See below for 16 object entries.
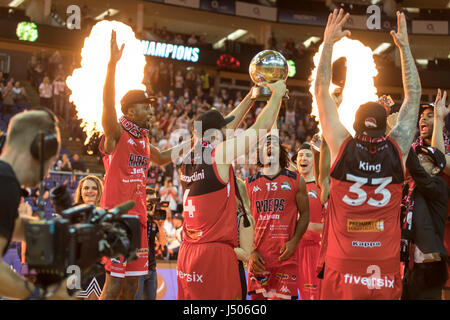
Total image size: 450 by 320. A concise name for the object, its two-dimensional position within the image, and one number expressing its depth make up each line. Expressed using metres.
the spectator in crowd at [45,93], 19.00
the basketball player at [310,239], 6.59
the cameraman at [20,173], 3.10
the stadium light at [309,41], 35.04
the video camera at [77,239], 2.96
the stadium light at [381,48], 36.38
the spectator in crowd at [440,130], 5.27
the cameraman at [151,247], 7.03
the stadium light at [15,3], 27.83
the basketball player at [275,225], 6.11
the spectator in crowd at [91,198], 6.95
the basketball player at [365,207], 4.06
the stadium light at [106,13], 29.83
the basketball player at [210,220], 4.69
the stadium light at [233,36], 35.03
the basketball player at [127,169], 5.33
